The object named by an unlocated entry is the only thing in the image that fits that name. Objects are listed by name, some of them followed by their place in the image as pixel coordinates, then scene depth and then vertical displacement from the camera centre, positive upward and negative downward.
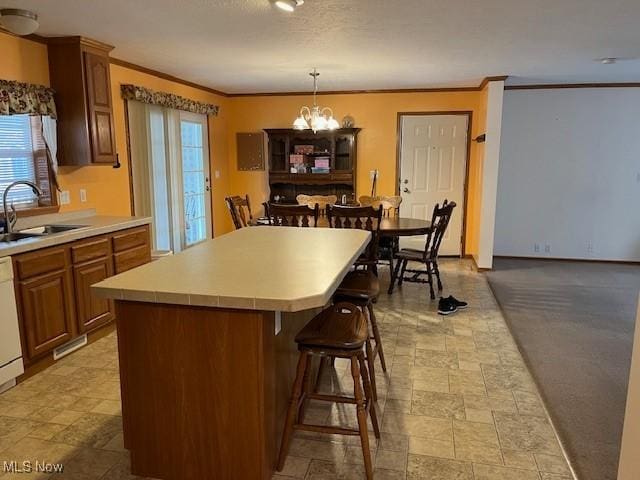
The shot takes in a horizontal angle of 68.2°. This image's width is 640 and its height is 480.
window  3.39 +0.02
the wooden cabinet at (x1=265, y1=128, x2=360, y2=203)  6.48 +0.02
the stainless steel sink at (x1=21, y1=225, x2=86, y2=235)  3.46 -0.49
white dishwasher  2.66 -0.96
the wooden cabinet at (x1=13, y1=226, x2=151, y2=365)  2.86 -0.81
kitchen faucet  3.09 -0.35
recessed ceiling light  2.76 +0.93
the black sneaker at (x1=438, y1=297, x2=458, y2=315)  4.20 -1.27
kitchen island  1.75 -0.77
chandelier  5.15 +0.45
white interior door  6.30 -0.04
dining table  4.40 -0.60
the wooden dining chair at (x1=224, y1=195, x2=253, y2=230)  4.65 -0.46
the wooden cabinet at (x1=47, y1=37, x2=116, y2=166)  3.64 +0.53
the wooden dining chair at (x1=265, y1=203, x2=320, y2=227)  4.13 -0.45
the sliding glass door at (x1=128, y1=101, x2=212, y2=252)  4.80 -0.11
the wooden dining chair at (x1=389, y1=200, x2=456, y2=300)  4.54 -0.91
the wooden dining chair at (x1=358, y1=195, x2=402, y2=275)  5.24 -0.53
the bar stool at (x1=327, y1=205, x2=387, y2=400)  2.58 -0.69
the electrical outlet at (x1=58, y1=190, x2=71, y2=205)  3.80 -0.28
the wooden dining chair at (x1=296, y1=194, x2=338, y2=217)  5.27 -0.40
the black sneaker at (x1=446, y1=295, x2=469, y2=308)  4.31 -1.26
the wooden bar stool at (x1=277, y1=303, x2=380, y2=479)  1.96 -0.85
